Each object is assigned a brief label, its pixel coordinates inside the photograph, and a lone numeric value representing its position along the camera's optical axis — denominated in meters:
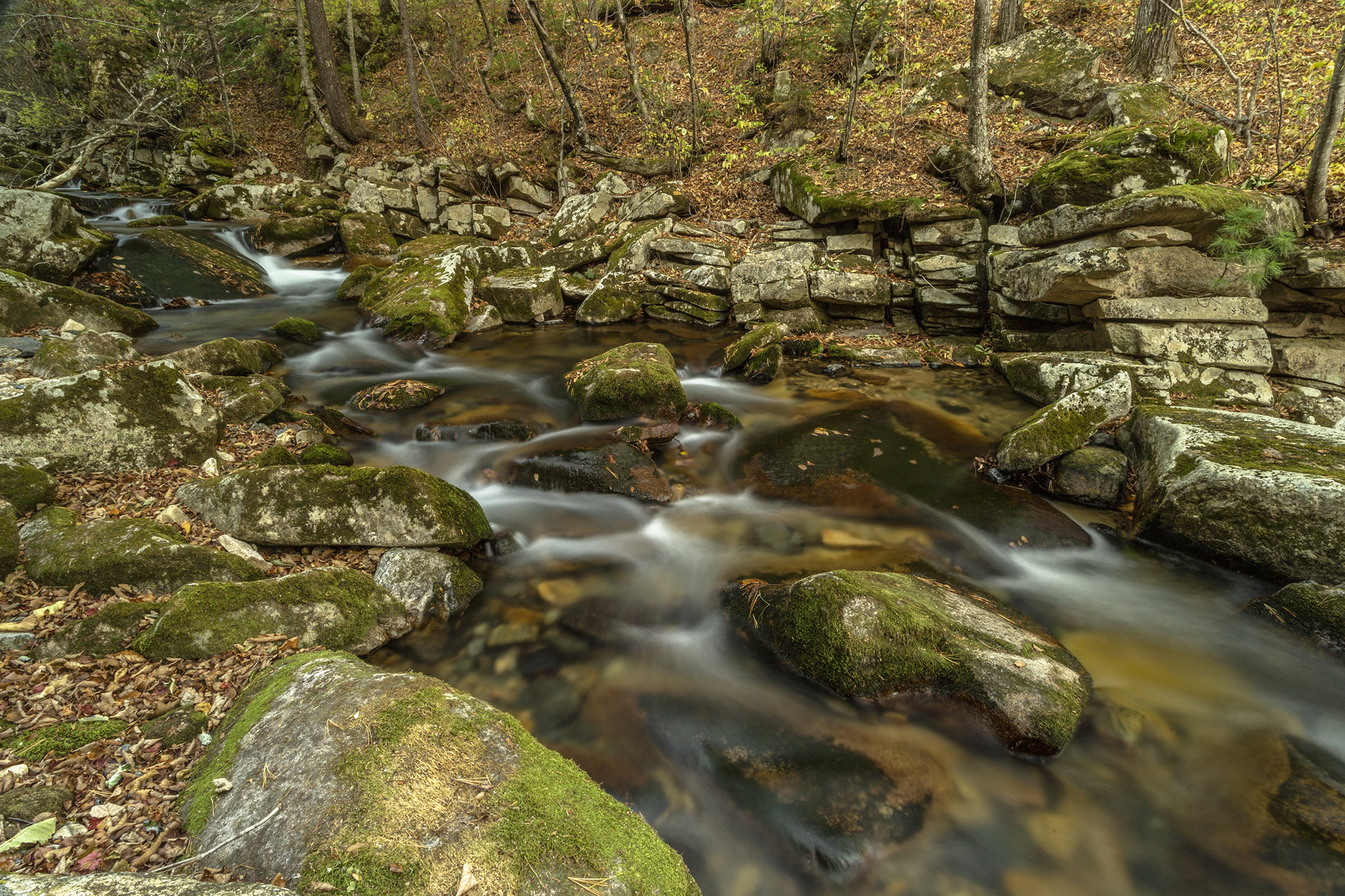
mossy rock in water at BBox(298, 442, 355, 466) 5.44
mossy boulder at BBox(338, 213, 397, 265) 14.42
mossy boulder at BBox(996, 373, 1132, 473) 5.91
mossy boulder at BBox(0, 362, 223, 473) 4.23
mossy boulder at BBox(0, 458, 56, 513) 3.76
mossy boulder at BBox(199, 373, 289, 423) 6.02
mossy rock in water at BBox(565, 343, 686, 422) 7.59
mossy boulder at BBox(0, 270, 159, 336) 6.99
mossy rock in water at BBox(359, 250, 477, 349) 10.23
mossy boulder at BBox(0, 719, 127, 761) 2.23
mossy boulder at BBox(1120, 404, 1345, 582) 4.11
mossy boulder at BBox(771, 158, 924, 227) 10.68
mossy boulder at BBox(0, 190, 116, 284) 8.79
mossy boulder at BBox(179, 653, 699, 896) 1.72
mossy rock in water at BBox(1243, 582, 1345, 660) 3.78
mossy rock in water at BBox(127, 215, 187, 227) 14.00
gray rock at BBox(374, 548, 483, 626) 4.16
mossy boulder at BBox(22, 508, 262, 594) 3.27
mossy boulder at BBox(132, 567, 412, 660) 2.99
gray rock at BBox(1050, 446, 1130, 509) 5.55
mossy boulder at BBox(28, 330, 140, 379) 5.49
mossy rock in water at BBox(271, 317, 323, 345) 9.77
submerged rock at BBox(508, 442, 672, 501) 6.16
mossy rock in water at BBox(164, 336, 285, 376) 6.78
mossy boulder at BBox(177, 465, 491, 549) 4.22
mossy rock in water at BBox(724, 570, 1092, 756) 3.31
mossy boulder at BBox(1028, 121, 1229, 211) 8.02
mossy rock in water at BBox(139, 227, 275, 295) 11.31
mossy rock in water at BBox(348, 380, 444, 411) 7.82
